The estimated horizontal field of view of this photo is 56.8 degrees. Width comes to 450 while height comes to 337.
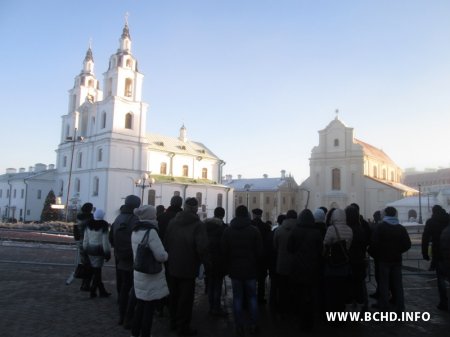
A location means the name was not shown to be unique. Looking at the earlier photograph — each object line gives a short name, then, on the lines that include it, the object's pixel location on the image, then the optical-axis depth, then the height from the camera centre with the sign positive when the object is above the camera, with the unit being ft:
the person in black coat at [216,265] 27.04 -3.30
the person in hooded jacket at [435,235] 28.76 -0.98
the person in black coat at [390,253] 27.14 -2.21
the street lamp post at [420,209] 159.76 +4.61
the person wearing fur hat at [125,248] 24.27 -2.21
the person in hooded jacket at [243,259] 23.24 -2.44
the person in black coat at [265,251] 29.63 -2.51
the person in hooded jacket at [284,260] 25.62 -2.70
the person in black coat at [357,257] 25.43 -2.40
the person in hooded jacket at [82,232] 31.32 -1.78
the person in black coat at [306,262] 23.56 -2.54
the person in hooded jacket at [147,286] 19.57 -3.52
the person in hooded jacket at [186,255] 22.27 -2.28
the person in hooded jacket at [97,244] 29.78 -2.45
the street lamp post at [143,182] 116.88 +9.07
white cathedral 165.89 +25.77
